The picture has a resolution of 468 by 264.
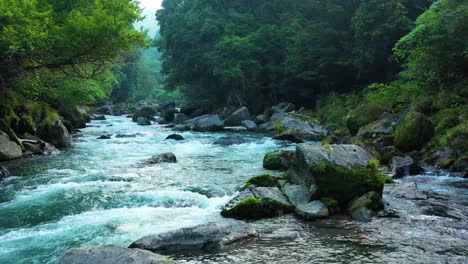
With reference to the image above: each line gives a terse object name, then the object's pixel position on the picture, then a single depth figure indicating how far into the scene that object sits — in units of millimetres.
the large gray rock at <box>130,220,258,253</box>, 7078
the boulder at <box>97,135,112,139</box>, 26078
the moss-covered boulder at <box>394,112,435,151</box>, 15805
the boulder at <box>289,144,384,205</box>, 9375
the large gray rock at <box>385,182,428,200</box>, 10188
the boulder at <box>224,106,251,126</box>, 33012
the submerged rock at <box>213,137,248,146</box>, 22641
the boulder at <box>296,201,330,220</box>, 8766
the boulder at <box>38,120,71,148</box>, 20984
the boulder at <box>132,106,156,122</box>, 43819
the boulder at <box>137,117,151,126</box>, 38875
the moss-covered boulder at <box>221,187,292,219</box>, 9125
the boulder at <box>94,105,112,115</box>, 58750
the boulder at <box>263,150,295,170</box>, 14797
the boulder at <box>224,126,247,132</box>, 30656
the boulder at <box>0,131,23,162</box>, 16109
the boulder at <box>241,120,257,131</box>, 30858
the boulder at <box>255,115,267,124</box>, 33844
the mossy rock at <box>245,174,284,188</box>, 10885
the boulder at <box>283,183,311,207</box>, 9562
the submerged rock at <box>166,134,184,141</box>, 25344
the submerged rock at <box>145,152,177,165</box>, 16538
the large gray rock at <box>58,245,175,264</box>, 5687
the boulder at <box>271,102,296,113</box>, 34525
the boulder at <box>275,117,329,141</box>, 23359
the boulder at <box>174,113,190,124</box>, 39906
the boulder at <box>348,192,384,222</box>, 8641
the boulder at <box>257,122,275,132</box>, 30172
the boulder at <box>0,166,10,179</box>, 13547
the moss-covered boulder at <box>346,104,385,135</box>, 20234
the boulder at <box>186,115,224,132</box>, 30875
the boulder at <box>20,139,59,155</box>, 18183
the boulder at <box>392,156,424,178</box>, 13266
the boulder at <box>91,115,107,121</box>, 45812
